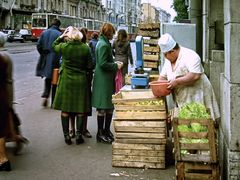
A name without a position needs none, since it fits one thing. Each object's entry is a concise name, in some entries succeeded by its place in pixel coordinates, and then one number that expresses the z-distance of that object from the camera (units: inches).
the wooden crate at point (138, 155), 243.6
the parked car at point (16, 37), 2156.3
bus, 2079.2
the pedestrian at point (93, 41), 481.5
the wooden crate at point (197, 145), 198.8
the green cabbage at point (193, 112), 205.2
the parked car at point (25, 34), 2268.2
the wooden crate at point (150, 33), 475.2
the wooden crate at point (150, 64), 470.5
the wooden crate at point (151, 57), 467.8
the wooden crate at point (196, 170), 199.2
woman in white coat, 221.0
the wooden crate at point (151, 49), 469.5
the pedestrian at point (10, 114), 240.2
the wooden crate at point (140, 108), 243.3
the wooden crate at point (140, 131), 243.0
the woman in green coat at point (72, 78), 287.9
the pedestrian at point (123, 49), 468.8
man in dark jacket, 430.3
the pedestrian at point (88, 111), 297.9
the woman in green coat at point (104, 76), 285.0
